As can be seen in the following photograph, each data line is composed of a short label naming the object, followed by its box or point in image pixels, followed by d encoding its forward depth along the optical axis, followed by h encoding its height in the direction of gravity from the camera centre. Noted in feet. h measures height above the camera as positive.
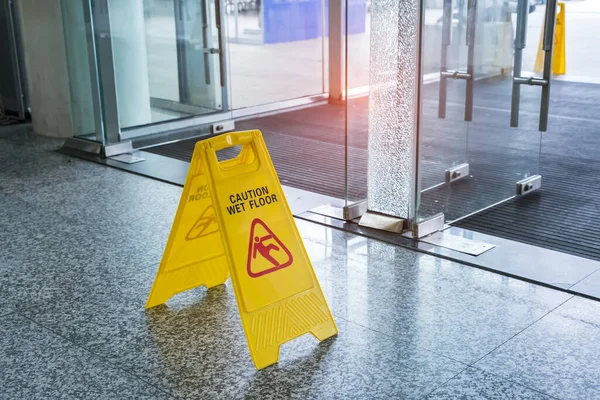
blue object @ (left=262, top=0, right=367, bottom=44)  24.62 -1.07
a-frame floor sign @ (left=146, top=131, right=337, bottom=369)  9.20 -3.12
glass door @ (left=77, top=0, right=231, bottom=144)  18.99 -1.93
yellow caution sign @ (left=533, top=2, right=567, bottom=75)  23.63 -1.99
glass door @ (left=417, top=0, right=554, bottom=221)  13.44 -2.34
